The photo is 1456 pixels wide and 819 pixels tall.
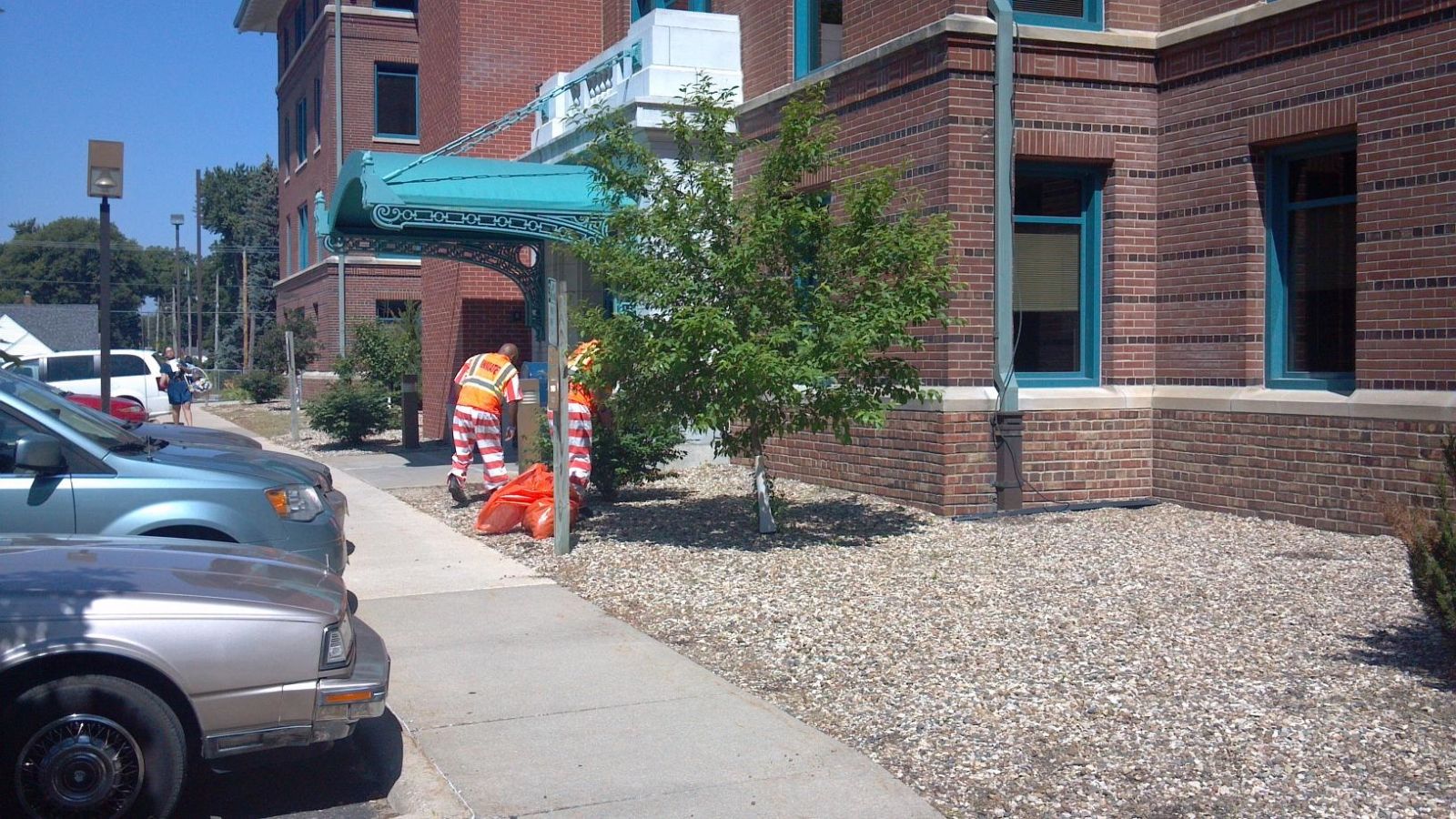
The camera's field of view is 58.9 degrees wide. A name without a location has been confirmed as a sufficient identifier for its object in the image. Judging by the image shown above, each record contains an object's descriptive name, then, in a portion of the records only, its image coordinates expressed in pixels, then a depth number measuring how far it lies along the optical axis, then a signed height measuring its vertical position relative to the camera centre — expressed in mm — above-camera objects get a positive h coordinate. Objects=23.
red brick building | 10172 +1038
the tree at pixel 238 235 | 71312 +7470
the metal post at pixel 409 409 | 20922 -818
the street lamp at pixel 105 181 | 13828 +1942
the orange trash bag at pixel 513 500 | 11547 -1256
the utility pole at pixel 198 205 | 50441 +6081
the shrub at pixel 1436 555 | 6191 -974
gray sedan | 4461 -1148
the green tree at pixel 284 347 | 34406 +437
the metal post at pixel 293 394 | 23503 -637
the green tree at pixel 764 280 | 9859 +620
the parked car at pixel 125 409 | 17703 -685
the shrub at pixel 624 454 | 12883 -959
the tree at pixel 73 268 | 87062 +6647
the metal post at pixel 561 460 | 10297 -809
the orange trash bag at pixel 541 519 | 11219 -1397
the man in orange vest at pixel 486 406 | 12766 -459
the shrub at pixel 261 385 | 39531 -763
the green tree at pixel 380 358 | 22750 +39
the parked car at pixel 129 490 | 6762 -703
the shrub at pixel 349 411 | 21344 -860
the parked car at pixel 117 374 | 24500 -269
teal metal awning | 15102 +1920
